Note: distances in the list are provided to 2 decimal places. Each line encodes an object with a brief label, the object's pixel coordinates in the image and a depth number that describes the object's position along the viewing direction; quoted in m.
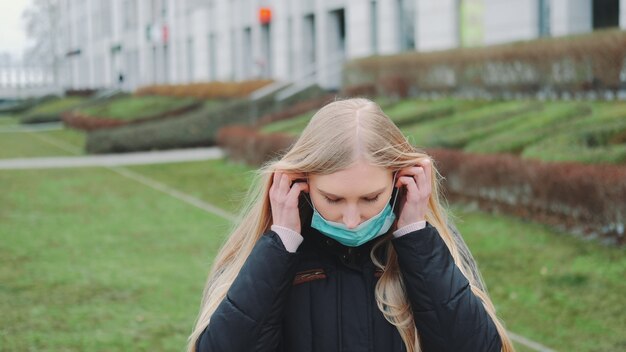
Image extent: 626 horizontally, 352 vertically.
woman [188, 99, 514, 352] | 2.37
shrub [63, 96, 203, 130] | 30.11
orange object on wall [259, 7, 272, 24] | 31.44
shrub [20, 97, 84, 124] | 43.62
